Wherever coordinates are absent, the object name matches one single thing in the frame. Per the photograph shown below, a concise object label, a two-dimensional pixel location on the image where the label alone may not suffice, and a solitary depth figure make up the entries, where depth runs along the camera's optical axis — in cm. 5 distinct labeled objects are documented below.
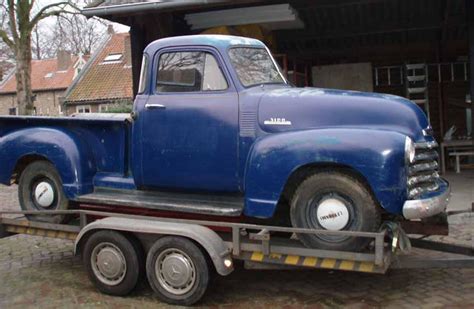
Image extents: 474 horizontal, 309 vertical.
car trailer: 458
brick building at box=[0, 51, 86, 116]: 4691
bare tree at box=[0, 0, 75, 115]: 2078
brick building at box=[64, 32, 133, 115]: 3456
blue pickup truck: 455
